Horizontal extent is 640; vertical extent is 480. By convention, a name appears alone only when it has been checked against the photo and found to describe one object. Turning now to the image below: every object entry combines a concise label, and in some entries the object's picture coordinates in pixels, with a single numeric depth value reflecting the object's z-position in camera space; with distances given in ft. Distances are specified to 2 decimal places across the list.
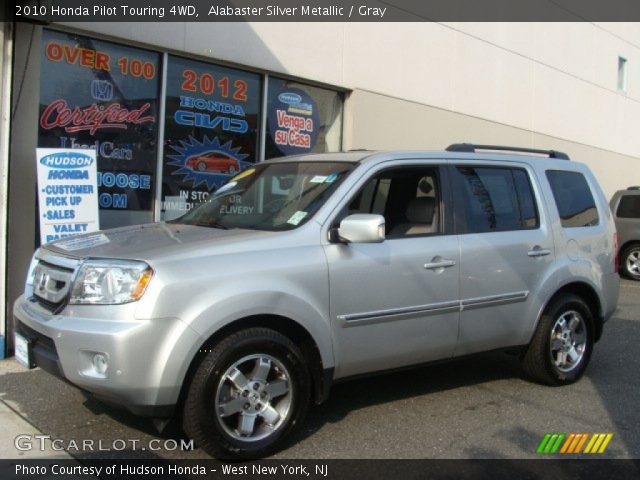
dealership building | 21.43
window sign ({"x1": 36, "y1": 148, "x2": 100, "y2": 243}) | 19.94
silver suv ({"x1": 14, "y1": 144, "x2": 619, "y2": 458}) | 11.52
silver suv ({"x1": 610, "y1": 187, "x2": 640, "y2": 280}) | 41.55
